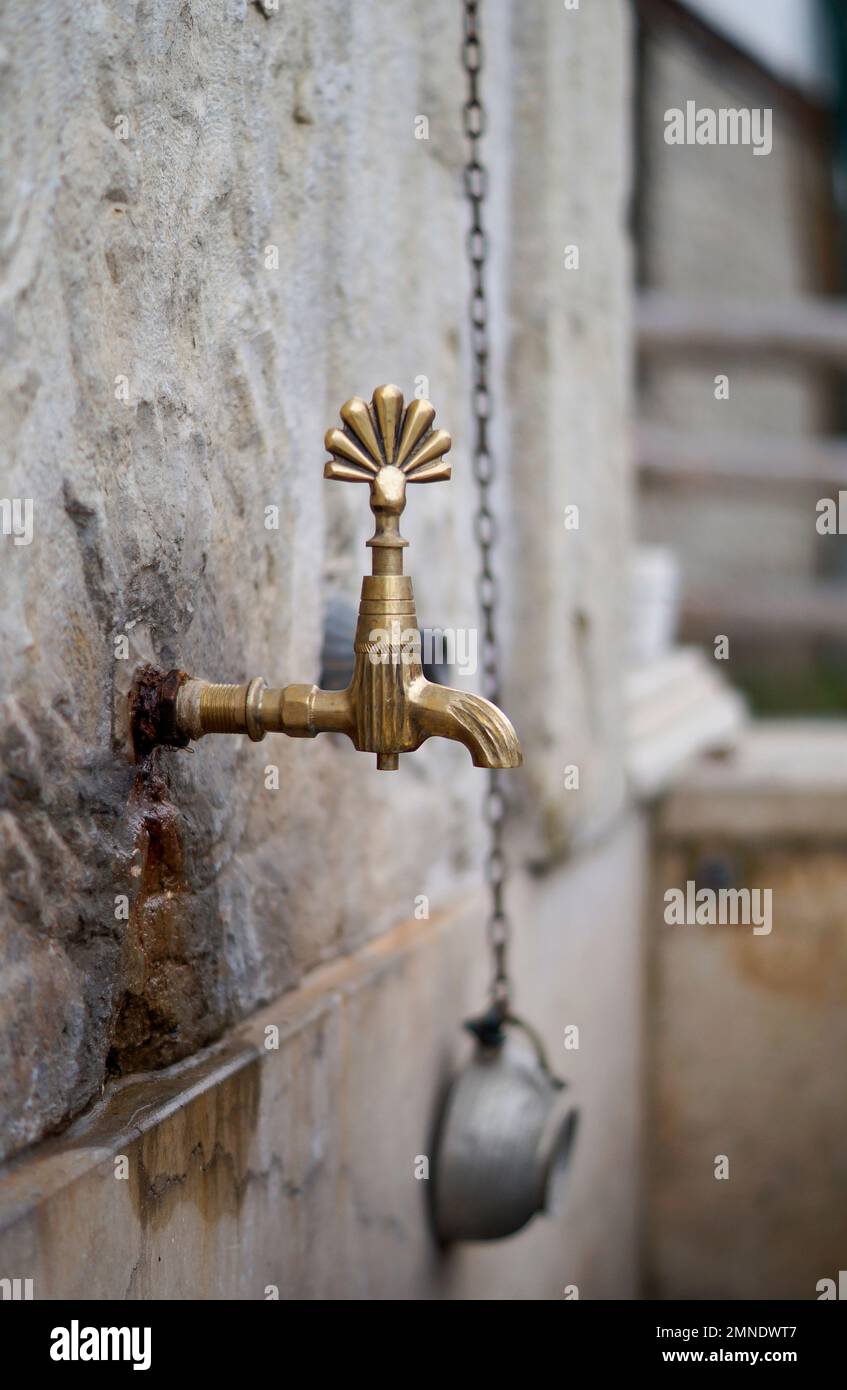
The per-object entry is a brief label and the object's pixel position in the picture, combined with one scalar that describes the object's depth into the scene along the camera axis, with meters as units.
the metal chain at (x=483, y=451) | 1.33
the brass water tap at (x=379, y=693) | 0.93
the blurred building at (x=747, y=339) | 3.50
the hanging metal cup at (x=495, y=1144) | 1.43
